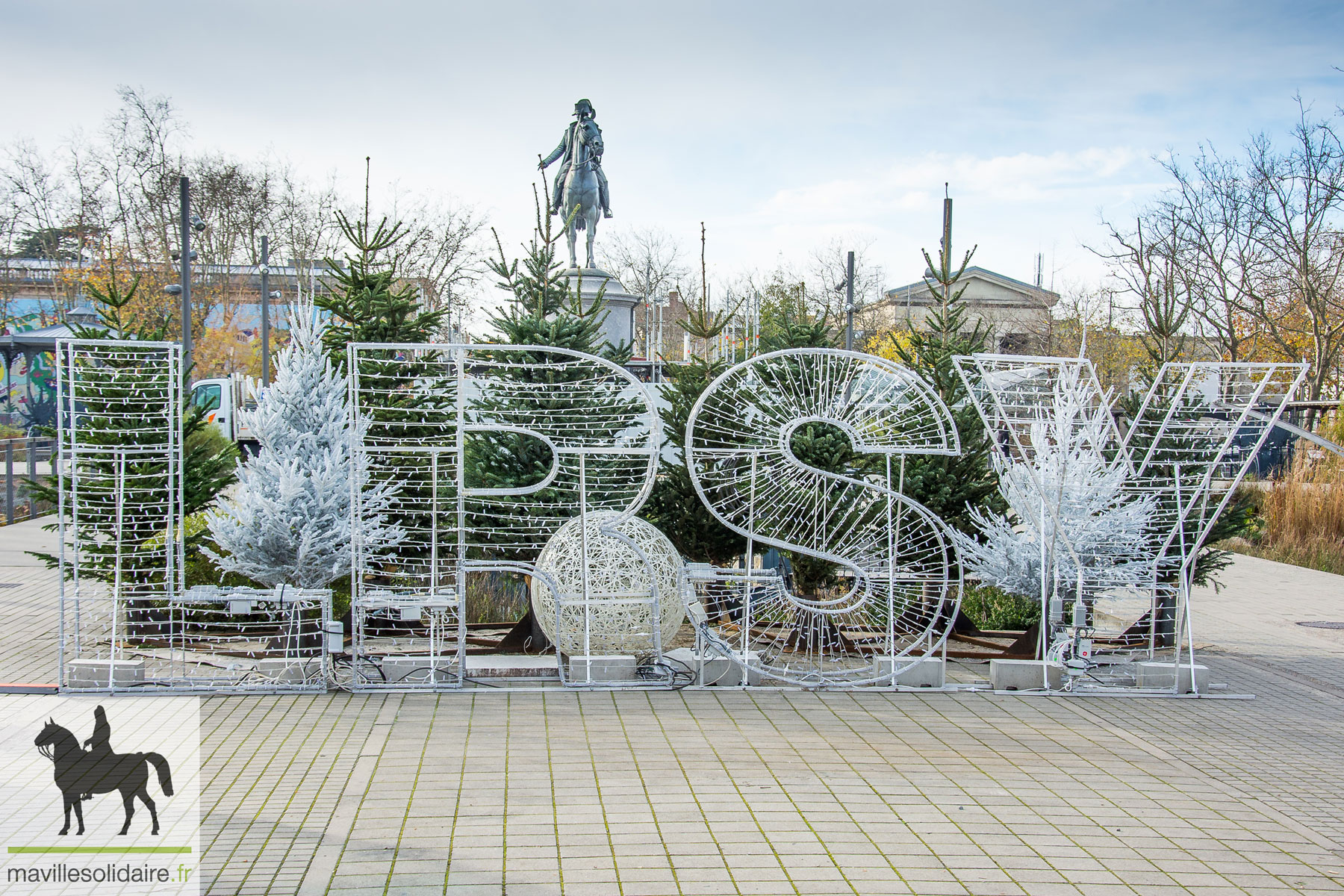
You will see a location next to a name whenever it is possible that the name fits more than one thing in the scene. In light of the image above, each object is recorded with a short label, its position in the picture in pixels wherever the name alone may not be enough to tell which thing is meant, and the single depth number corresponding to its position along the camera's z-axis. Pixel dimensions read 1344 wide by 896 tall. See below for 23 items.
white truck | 21.97
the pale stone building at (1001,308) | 35.81
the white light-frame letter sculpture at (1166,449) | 7.51
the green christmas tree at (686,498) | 9.03
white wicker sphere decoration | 7.45
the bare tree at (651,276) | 43.44
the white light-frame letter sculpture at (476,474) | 7.24
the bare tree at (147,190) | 29.02
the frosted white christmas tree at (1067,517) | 7.74
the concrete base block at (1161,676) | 7.56
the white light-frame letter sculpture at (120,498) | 7.00
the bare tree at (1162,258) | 21.56
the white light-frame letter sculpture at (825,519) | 7.39
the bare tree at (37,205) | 31.14
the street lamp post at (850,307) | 15.52
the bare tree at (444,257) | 34.12
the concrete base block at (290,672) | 7.21
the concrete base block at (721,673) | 7.40
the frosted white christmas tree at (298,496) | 7.68
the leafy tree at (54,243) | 31.88
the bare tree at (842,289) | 36.81
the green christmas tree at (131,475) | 7.91
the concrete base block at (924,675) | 7.45
